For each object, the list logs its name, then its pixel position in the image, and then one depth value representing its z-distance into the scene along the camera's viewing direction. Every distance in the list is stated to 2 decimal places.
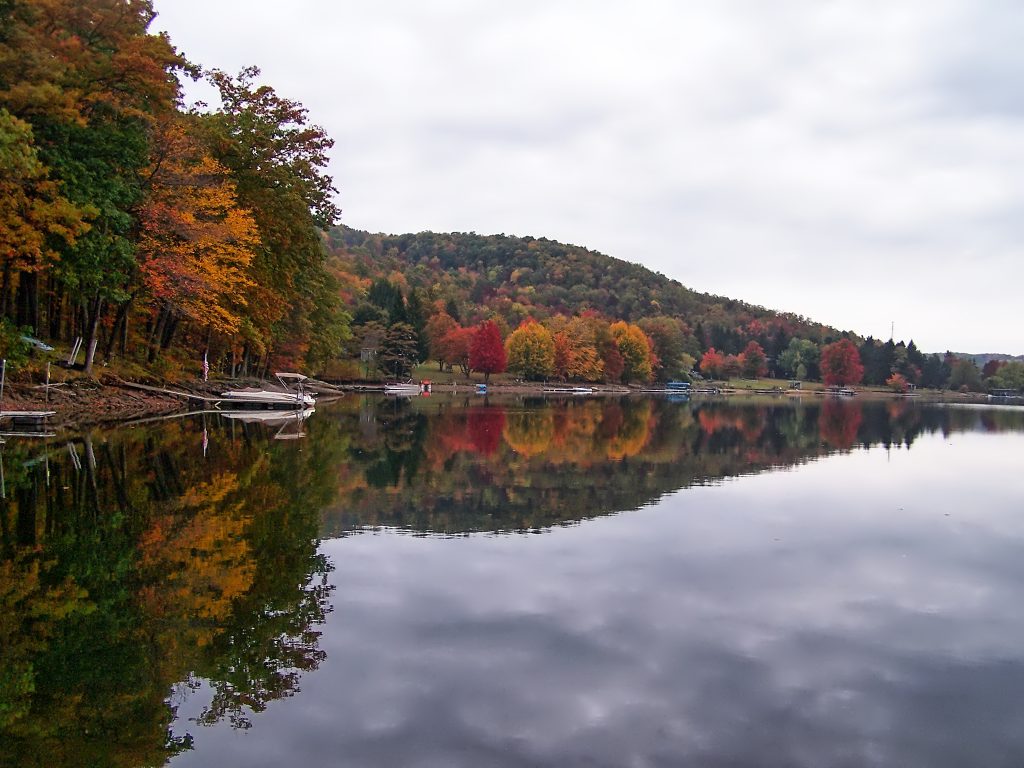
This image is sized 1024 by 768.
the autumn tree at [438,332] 121.31
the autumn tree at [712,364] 184.38
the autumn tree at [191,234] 35.69
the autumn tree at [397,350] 99.19
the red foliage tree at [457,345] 120.50
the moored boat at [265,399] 46.56
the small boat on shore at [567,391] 117.32
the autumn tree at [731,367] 187.25
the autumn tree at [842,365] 176.00
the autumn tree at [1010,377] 188.75
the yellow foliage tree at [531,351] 127.44
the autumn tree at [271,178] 42.53
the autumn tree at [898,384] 174.00
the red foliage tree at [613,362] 141.38
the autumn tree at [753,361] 188.75
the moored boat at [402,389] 86.19
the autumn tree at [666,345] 160.25
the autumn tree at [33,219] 26.95
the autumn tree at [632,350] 146.25
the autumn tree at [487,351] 115.75
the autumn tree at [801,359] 189.50
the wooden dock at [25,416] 28.81
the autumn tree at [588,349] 132.88
